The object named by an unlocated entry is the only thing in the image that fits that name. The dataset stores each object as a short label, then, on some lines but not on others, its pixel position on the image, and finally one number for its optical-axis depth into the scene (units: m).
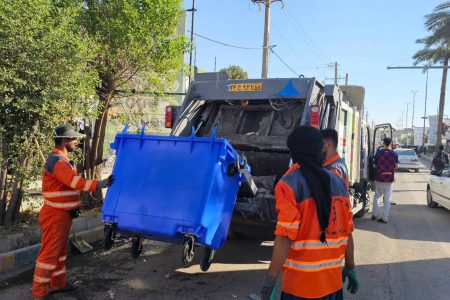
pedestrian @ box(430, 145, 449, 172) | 15.88
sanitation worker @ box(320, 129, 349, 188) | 3.91
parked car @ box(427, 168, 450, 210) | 10.00
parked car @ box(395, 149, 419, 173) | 24.56
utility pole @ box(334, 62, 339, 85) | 50.34
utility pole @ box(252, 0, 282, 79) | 18.47
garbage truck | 5.67
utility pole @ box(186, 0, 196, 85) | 18.84
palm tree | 27.94
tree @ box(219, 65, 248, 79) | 37.44
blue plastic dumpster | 3.95
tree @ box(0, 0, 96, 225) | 5.41
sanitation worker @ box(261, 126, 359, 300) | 2.48
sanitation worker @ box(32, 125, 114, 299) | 4.27
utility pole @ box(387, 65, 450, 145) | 17.90
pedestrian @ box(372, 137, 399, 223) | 9.06
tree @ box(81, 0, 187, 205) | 6.79
